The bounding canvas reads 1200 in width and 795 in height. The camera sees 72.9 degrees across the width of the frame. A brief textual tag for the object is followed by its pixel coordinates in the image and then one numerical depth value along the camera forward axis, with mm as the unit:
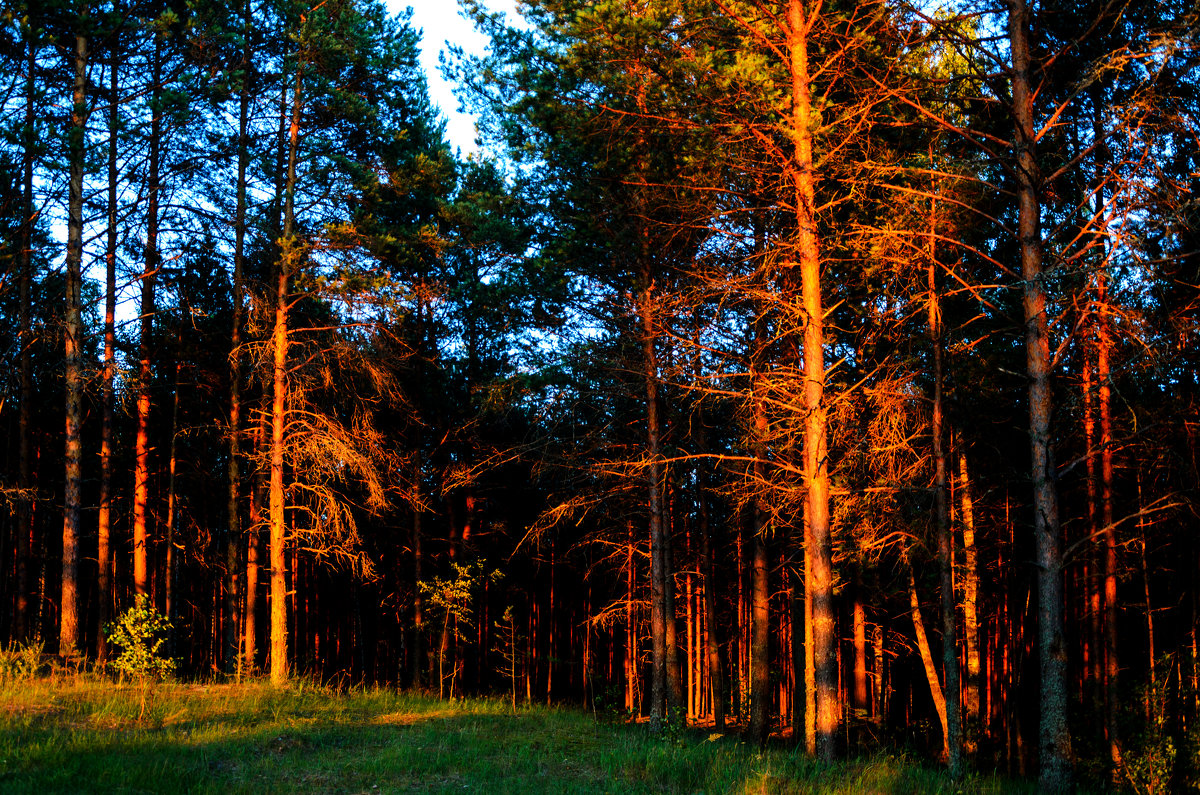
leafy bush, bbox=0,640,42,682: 11719
